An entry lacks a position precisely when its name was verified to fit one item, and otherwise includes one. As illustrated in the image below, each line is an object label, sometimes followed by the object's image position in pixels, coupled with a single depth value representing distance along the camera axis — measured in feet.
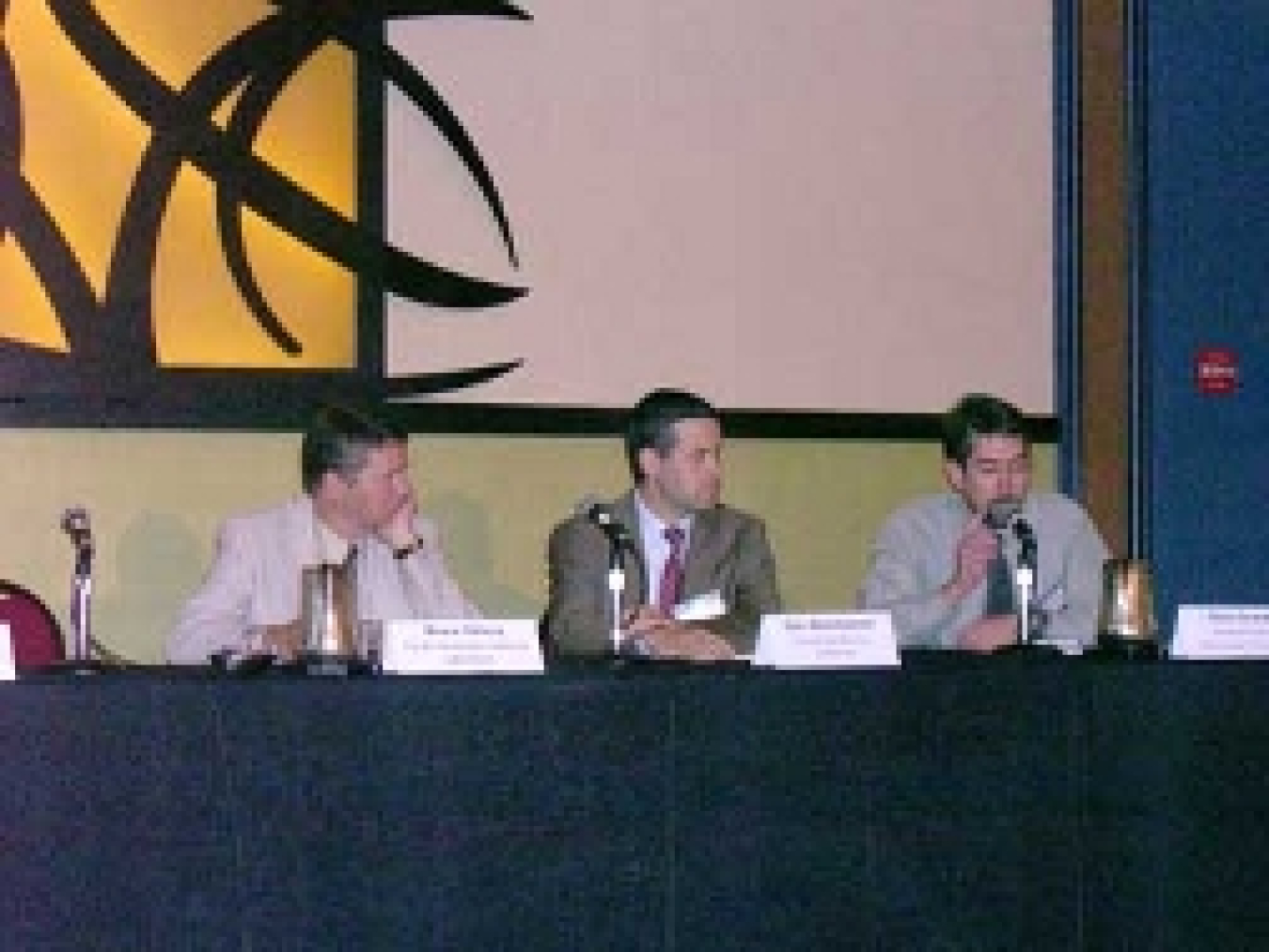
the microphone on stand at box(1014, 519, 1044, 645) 30.32
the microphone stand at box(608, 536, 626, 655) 28.76
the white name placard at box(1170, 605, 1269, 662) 28.84
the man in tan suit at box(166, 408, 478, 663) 31.76
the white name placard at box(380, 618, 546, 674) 25.61
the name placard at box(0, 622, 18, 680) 24.06
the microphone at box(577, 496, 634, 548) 28.91
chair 32.65
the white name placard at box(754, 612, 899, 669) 26.89
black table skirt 23.76
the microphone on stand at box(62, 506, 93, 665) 26.55
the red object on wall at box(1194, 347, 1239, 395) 43.60
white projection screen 39.45
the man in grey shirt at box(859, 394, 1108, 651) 33.40
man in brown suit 32.60
